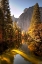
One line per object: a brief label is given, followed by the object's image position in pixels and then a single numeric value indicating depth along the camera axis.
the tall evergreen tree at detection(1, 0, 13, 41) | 37.17
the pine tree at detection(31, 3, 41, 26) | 45.38
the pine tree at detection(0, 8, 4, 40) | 31.03
